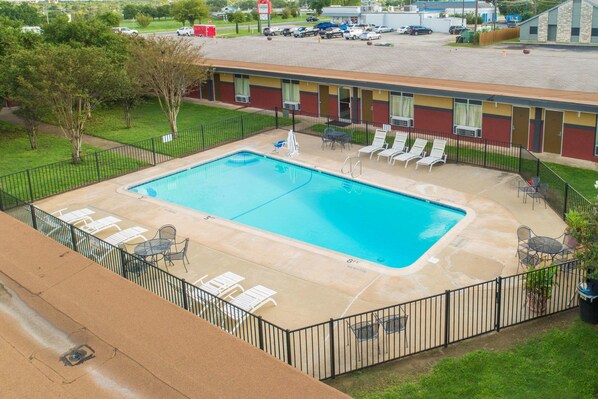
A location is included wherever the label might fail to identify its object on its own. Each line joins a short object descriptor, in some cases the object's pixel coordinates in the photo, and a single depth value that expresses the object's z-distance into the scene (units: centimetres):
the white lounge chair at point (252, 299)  1513
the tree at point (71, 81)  2742
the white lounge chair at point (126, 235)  1952
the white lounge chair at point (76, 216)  2151
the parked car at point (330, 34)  8606
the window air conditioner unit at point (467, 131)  2991
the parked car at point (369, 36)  8175
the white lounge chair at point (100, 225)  2059
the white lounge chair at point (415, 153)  2714
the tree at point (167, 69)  3189
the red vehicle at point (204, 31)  7638
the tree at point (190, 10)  10581
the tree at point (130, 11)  14225
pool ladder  2673
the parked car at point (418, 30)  8794
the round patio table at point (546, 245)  1645
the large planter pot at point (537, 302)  1452
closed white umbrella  2902
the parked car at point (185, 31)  8394
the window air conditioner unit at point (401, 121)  3222
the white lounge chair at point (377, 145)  2845
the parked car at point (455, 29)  8775
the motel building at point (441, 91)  2700
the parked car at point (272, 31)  8810
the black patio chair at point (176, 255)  1764
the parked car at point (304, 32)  8581
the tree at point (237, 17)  10238
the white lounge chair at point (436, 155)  2648
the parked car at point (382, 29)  9241
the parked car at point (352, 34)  8260
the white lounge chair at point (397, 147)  2783
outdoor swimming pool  2116
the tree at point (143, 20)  10944
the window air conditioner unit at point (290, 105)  3731
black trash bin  1392
